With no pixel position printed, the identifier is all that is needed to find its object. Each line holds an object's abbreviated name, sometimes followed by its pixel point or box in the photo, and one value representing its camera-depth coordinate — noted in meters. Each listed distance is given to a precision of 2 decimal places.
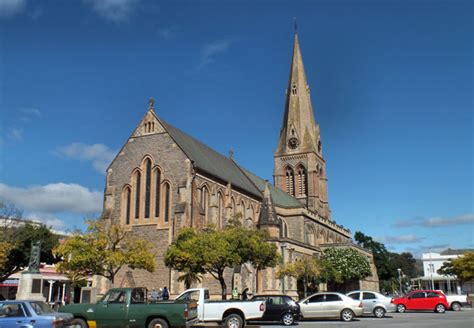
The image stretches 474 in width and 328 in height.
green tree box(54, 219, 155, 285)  27.48
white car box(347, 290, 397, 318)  27.70
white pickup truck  18.69
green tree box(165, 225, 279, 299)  29.80
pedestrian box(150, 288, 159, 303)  31.29
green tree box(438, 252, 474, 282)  54.47
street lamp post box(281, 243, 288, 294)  40.71
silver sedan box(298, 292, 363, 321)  24.16
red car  30.49
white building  87.52
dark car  21.92
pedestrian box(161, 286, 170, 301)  31.62
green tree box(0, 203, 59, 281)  43.14
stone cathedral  38.56
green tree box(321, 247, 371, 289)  57.19
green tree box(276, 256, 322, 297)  39.25
